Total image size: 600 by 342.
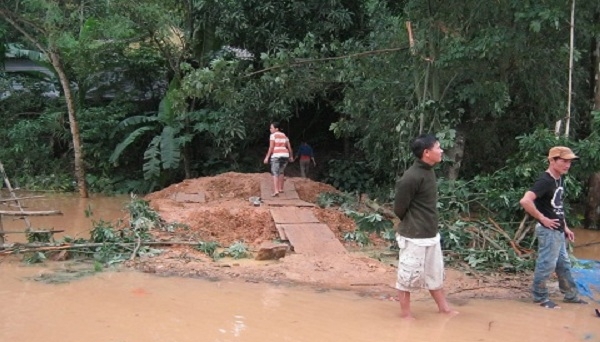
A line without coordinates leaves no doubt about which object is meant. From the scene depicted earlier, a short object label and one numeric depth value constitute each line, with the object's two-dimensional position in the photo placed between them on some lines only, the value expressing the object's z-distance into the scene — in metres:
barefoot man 5.29
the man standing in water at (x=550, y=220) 5.75
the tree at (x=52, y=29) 13.69
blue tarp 6.60
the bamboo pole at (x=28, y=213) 7.36
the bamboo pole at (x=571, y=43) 8.20
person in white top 12.22
